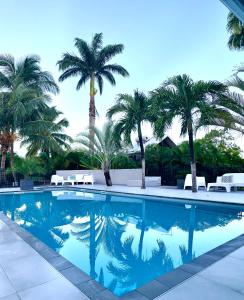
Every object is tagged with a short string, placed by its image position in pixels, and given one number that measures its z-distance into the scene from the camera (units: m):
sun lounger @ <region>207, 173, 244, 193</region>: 11.59
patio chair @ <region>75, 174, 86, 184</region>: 18.67
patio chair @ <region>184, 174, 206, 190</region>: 13.68
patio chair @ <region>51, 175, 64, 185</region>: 18.12
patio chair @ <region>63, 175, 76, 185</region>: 18.42
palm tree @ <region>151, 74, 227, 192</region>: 11.08
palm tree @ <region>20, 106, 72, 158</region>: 15.95
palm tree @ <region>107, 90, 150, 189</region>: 14.20
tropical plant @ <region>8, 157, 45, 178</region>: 17.06
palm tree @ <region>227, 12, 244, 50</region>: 10.82
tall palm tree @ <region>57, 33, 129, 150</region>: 20.89
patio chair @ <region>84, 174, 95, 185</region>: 18.67
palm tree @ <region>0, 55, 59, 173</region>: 14.95
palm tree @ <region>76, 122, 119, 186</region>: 16.56
